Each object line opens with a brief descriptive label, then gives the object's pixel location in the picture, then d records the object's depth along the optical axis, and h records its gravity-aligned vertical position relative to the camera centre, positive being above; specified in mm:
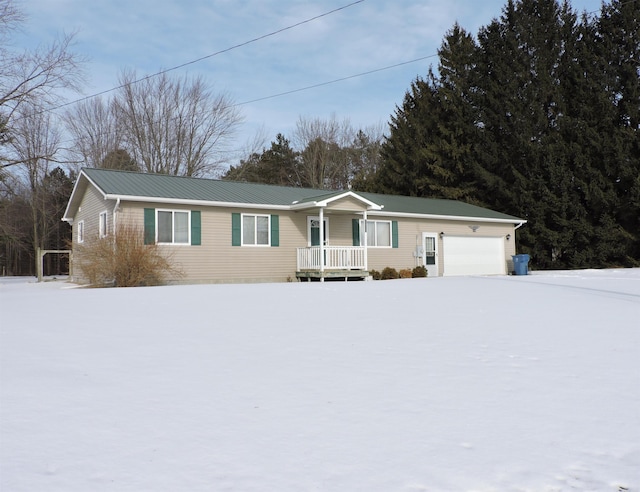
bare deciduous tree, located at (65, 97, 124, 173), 34688 +9037
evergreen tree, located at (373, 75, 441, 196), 35250 +7920
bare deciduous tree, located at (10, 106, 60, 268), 32719 +6795
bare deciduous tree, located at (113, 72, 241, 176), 34094 +9351
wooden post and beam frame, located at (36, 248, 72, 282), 22238 +321
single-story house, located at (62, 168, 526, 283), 17438 +1495
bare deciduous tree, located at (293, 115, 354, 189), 40531 +8819
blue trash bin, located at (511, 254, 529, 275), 24172 -83
